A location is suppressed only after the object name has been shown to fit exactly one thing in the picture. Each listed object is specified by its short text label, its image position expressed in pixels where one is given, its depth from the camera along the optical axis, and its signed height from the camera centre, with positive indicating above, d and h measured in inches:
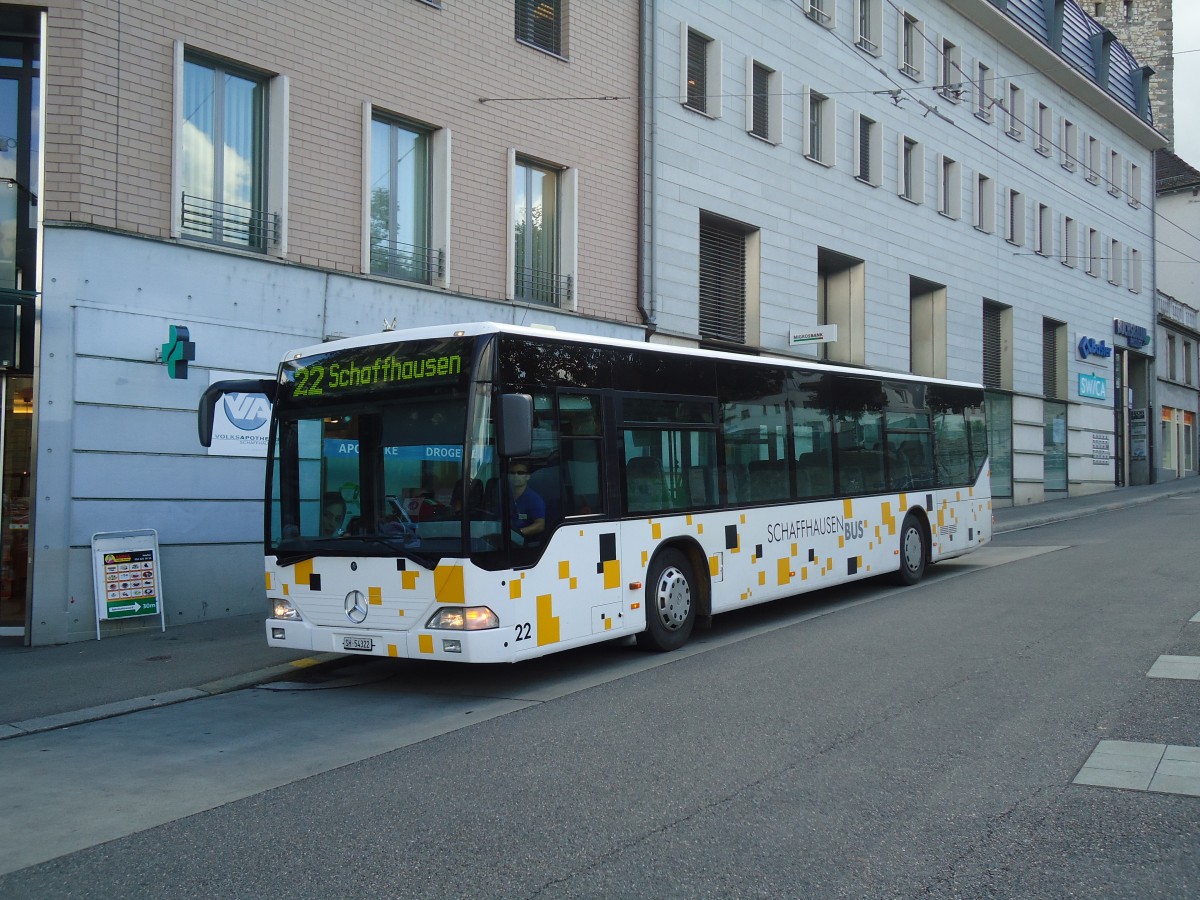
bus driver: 319.9 -6.9
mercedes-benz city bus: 313.3 -3.7
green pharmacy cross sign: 465.1 +54.4
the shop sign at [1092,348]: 1446.5 +176.2
